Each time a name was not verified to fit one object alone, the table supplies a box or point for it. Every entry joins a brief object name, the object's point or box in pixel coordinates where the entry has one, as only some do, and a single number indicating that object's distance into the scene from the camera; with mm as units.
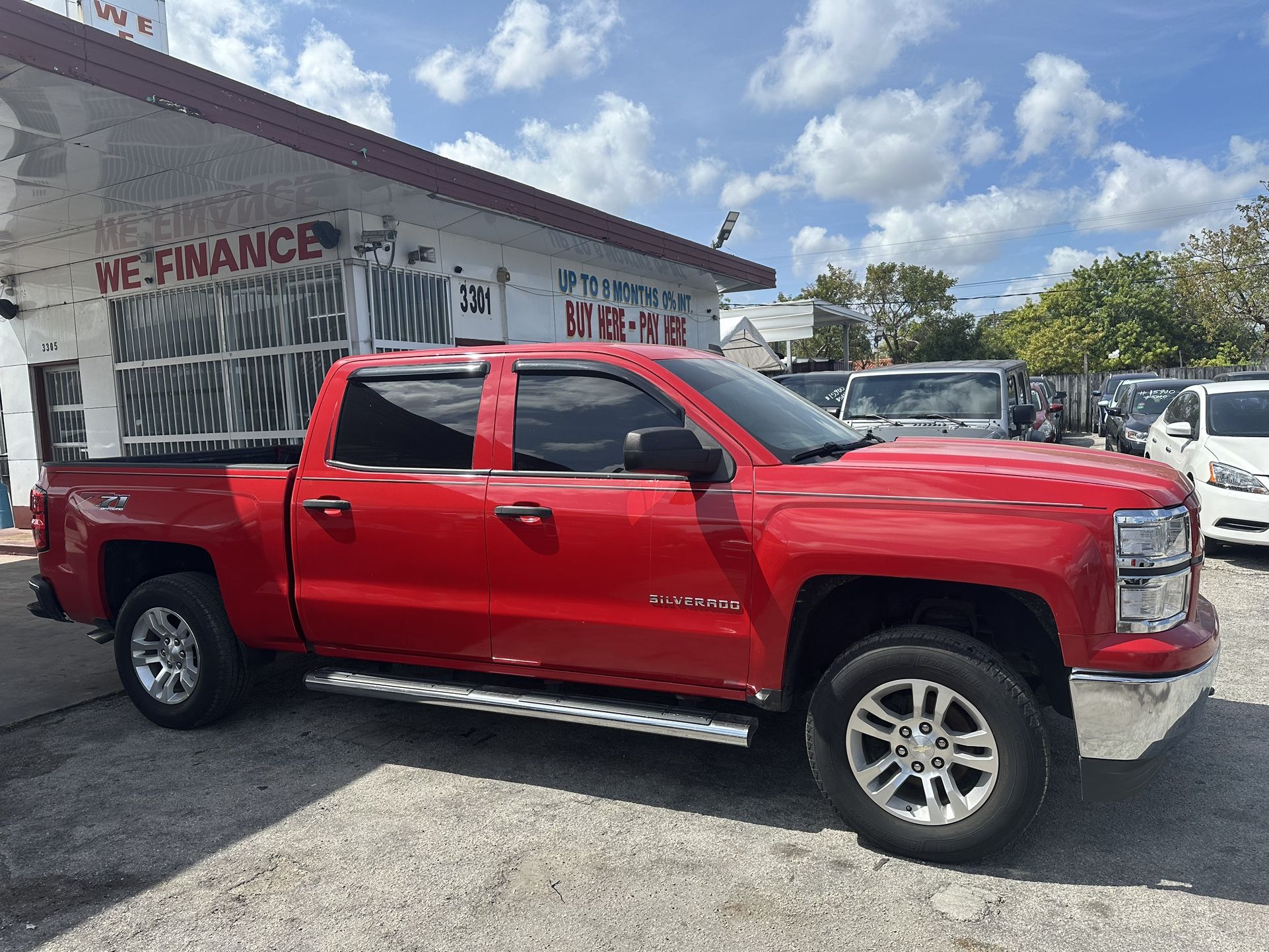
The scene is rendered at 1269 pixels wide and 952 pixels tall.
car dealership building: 6480
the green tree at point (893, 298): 58812
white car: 7820
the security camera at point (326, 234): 8992
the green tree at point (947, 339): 59062
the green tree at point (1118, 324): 55906
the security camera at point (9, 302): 12414
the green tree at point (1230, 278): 30938
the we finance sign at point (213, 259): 9469
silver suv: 9266
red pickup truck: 3180
